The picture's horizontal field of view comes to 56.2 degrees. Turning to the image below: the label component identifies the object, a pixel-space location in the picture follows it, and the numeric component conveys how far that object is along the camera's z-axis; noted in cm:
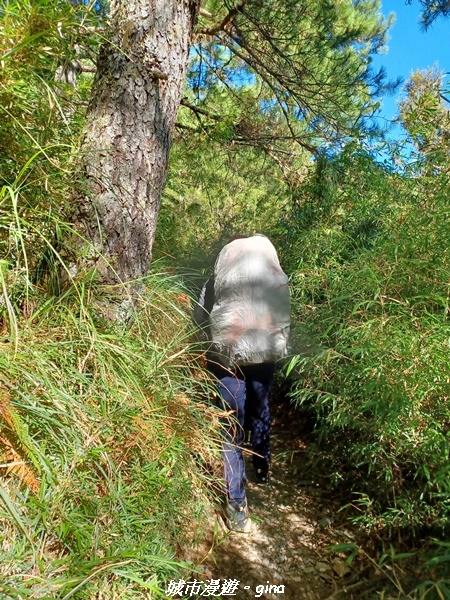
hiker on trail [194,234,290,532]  195
